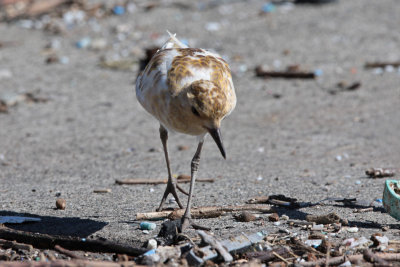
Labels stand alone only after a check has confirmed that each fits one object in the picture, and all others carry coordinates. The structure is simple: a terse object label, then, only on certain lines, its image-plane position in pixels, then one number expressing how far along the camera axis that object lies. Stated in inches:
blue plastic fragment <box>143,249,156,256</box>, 297.5
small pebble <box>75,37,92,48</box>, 928.5
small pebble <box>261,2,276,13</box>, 1031.6
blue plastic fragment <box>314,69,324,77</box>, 774.7
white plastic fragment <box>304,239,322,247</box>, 314.0
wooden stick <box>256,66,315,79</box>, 769.9
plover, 319.6
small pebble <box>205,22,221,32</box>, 973.8
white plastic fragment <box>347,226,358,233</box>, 332.8
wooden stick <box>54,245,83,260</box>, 294.7
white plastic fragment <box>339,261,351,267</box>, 289.3
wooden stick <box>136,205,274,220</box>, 362.6
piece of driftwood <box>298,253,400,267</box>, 291.3
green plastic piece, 331.9
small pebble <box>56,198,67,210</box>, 392.8
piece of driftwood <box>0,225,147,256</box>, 311.3
